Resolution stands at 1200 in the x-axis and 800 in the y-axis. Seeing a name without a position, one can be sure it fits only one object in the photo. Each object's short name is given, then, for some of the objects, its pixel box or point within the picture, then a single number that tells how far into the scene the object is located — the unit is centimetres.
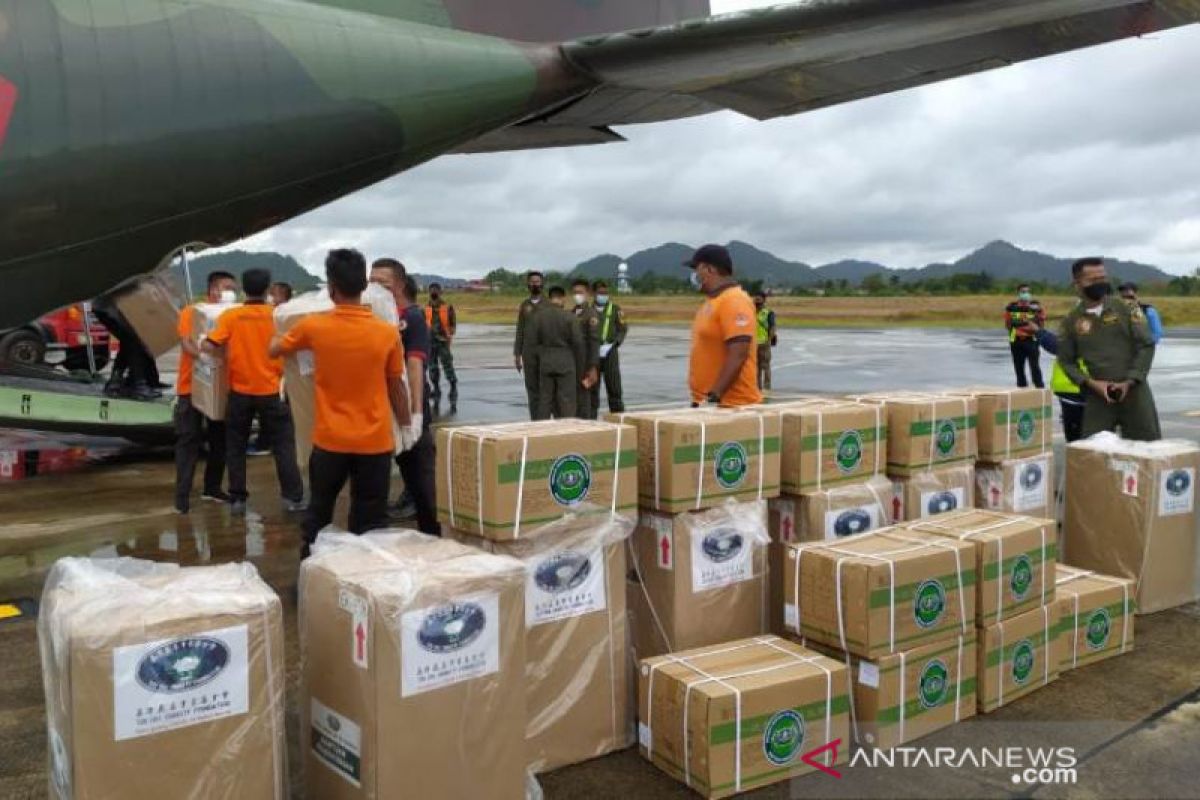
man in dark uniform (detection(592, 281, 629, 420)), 1149
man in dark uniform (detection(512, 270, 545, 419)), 973
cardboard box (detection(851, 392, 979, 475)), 434
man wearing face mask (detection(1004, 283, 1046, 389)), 1434
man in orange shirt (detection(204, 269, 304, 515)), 677
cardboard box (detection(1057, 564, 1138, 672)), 405
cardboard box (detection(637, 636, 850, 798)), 303
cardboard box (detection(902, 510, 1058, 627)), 363
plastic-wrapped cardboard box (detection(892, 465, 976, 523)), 438
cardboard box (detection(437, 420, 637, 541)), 318
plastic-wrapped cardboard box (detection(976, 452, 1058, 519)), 486
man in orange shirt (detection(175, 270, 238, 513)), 700
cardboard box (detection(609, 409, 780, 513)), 354
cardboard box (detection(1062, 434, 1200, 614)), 468
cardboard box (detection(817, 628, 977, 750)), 335
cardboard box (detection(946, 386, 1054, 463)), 476
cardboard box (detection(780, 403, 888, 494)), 393
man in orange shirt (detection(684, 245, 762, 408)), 485
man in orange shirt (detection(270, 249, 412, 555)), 397
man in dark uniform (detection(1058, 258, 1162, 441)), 575
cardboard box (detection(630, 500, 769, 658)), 358
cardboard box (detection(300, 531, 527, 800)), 255
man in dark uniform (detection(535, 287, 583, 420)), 956
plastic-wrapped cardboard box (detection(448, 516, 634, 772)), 324
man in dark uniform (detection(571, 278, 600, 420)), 1032
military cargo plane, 469
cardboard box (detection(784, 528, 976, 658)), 332
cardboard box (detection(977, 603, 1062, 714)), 364
